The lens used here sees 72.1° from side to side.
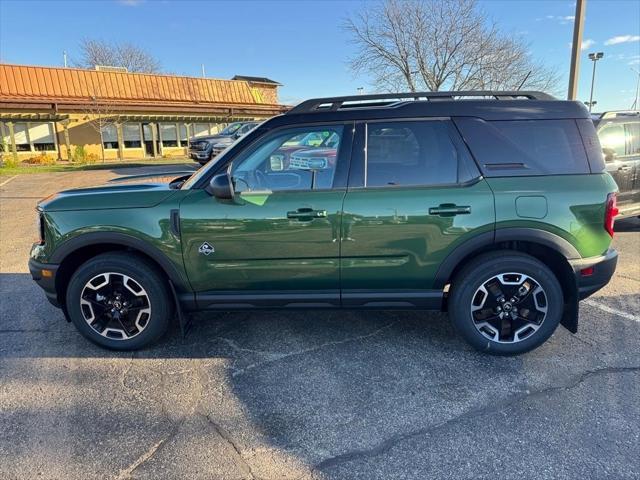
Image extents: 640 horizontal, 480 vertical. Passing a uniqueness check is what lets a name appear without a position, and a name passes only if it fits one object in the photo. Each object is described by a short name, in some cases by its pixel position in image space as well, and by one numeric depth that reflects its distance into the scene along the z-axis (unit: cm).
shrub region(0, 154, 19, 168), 2114
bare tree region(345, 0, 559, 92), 2284
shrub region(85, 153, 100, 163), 2542
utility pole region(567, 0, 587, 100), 995
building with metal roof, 2386
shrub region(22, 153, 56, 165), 2388
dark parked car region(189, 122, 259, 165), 1708
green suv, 316
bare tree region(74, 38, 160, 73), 4850
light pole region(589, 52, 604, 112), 2963
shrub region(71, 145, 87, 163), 2475
